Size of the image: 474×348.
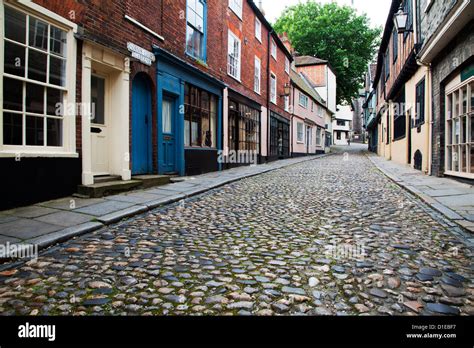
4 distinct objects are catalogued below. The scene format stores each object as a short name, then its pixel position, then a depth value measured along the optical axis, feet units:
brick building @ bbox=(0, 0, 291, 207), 17.34
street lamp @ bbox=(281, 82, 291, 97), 70.09
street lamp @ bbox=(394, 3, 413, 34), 36.14
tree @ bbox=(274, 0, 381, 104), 120.88
